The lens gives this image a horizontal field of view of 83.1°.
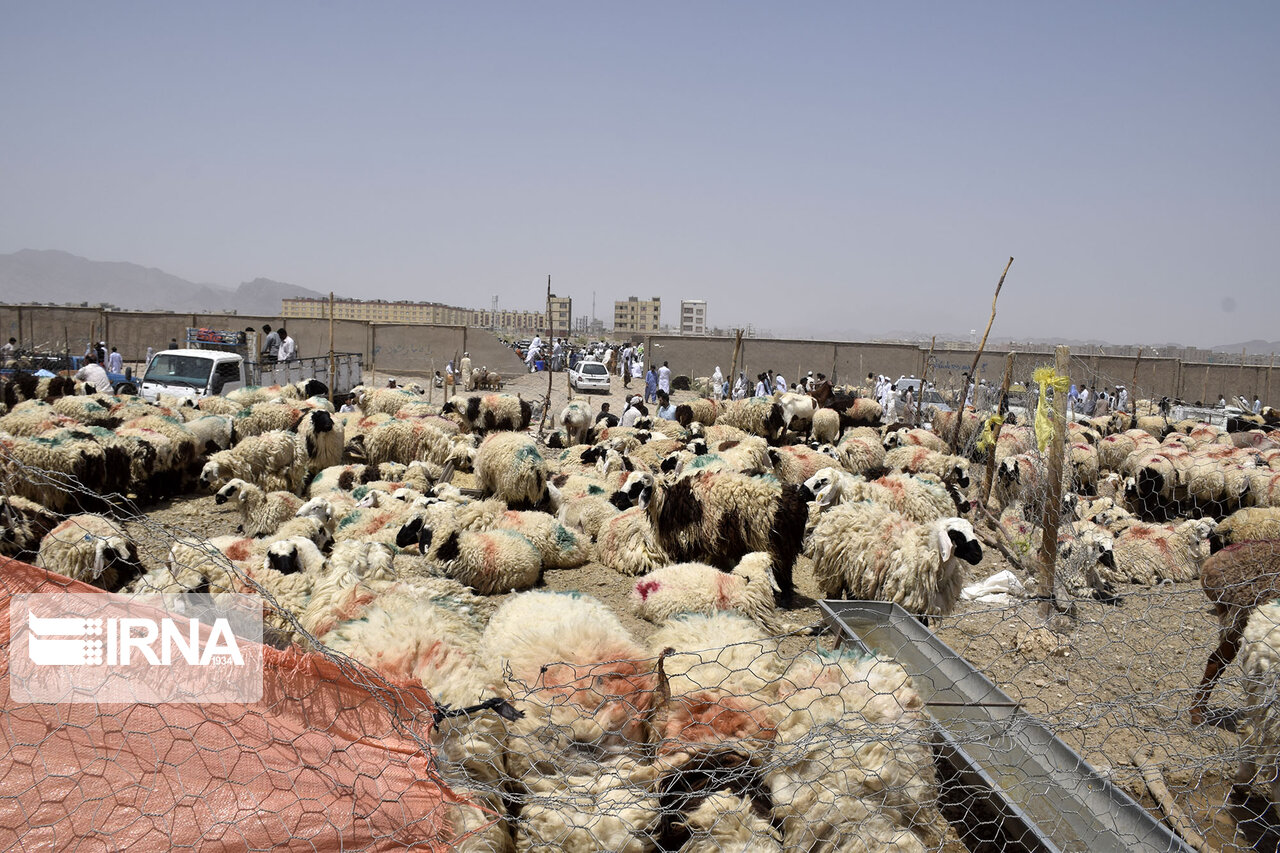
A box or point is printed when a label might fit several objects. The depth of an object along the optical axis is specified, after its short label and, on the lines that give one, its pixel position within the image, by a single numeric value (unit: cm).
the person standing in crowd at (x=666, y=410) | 1661
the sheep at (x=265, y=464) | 934
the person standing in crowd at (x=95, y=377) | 1625
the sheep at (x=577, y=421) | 1429
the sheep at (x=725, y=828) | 264
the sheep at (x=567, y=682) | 284
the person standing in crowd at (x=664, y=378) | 2408
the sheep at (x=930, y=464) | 1150
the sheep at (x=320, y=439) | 1053
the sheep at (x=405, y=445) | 1123
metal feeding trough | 329
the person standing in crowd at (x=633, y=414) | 1626
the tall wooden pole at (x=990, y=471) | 998
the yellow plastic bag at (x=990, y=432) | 1036
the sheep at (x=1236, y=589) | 442
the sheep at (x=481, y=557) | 675
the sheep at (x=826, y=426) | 1627
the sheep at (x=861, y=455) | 1228
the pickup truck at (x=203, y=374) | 1406
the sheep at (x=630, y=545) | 761
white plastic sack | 718
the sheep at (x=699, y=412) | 1616
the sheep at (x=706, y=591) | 579
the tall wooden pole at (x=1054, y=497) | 601
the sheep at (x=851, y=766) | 276
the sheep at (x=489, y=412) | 1326
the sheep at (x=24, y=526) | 548
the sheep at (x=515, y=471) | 902
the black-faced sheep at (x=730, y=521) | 700
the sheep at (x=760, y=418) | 1581
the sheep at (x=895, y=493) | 812
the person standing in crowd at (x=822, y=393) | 1870
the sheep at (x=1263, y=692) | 338
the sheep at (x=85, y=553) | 551
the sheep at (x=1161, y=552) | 811
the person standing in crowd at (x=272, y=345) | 1969
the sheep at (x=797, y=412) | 1614
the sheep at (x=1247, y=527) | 739
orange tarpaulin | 193
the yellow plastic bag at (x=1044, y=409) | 629
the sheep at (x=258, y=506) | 798
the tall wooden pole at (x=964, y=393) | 1072
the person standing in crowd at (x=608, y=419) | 1548
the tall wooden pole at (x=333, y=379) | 1670
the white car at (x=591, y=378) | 2806
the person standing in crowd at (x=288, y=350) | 1930
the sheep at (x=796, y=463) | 1048
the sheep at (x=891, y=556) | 593
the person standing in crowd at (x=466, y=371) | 2667
